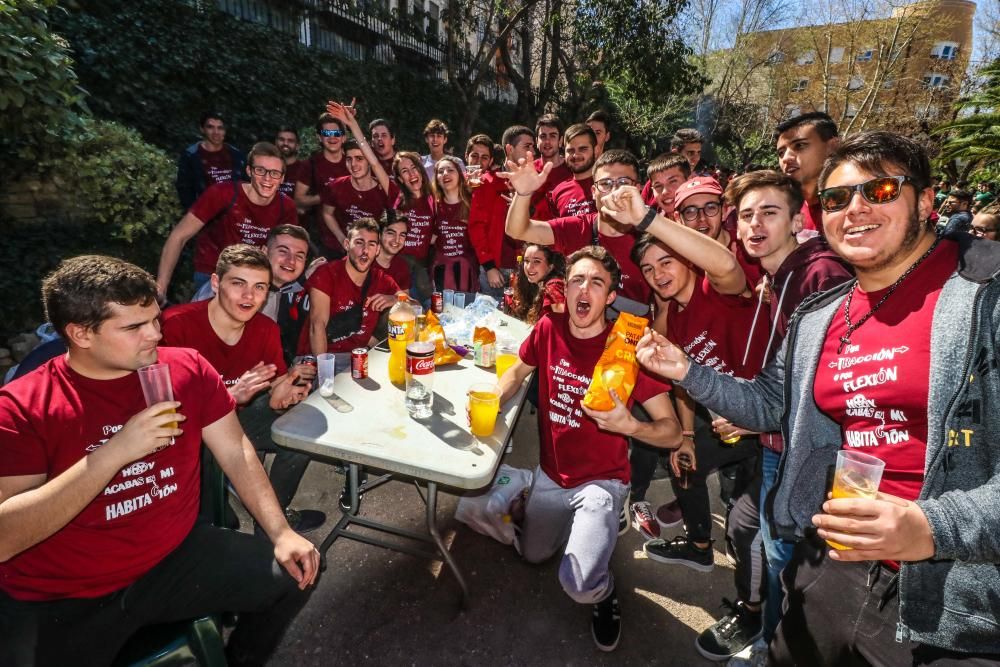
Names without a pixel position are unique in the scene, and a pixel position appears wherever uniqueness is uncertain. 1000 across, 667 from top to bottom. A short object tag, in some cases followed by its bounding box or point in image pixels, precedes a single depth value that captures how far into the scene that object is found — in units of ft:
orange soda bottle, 9.74
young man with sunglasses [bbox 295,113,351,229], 18.89
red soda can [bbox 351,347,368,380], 9.78
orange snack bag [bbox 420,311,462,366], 10.96
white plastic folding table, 7.18
